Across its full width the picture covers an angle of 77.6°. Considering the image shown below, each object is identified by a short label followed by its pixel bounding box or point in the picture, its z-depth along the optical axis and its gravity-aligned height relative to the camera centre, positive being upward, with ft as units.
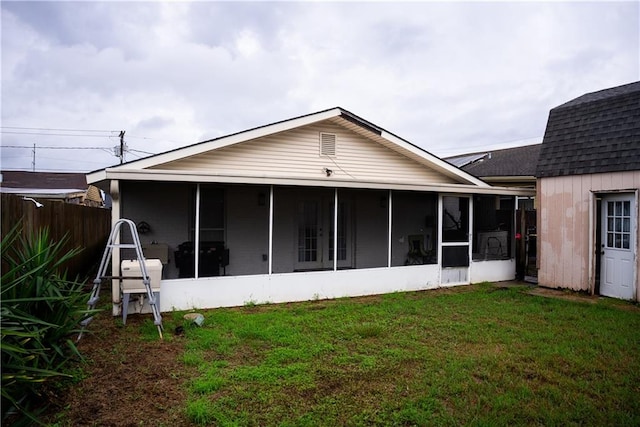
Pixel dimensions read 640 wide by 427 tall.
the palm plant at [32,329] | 10.11 -3.39
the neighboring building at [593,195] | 26.53 +1.74
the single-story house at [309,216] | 25.35 +0.18
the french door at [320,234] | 33.35 -1.40
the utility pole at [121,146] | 96.48 +17.09
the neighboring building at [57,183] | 76.05 +7.22
